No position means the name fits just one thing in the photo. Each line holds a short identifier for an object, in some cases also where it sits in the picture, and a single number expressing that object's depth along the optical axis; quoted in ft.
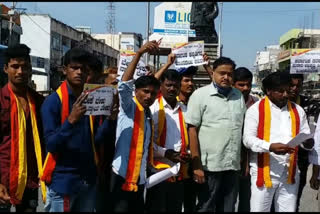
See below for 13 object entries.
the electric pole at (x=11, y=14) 97.01
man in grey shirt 13.26
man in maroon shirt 10.89
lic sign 71.51
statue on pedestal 42.04
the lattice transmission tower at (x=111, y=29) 227.51
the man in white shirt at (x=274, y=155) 12.86
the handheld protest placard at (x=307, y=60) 19.70
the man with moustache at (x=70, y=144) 10.07
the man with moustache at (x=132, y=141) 12.09
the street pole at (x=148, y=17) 50.93
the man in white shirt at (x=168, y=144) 13.33
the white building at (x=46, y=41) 126.11
